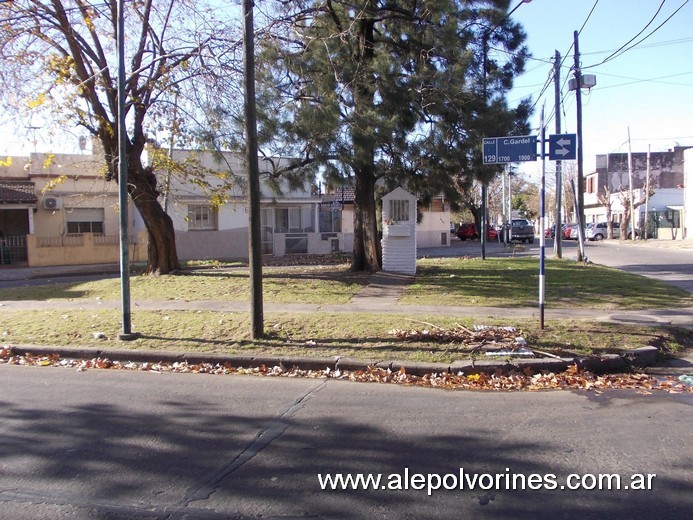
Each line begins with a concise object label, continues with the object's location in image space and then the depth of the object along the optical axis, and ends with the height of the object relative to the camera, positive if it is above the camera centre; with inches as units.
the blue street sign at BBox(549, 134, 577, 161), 333.7 +55.1
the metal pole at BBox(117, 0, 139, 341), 355.9 +31.7
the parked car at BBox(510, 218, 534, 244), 1718.8 +18.7
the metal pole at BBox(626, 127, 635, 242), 1591.3 +98.8
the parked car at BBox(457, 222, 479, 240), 2004.2 +25.4
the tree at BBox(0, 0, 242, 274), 498.6 +163.0
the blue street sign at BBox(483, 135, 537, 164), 339.0 +55.1
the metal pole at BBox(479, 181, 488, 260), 873.5 +29.4
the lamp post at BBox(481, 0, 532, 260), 551.8 +211.4
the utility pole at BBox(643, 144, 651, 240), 1689.2 +62.6
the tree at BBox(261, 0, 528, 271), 505.4 +143.7
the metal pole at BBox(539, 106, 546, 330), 339.3 -2.7
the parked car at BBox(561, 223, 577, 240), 1953.6 +15.9
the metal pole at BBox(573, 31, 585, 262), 800.9 +114.2
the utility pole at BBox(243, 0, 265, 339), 337.4 +41.6
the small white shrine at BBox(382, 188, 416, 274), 613.9 +9.2
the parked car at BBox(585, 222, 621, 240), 1894.7 +20.4
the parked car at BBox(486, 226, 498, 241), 1943.9 +14.7
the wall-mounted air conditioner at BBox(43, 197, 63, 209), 1075.3 +83.6
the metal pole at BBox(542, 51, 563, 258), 862.5 +218.3
